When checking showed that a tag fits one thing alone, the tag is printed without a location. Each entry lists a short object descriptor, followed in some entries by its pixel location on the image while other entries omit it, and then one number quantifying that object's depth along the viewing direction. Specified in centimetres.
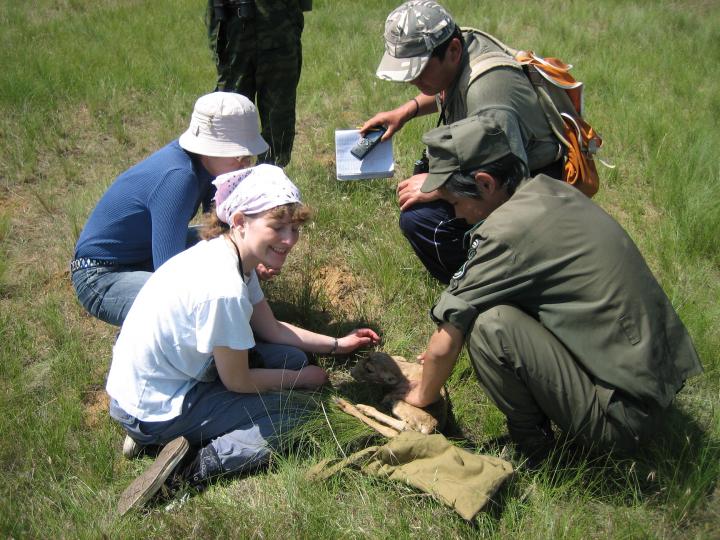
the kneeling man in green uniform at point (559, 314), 232
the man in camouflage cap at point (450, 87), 292
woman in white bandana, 244
